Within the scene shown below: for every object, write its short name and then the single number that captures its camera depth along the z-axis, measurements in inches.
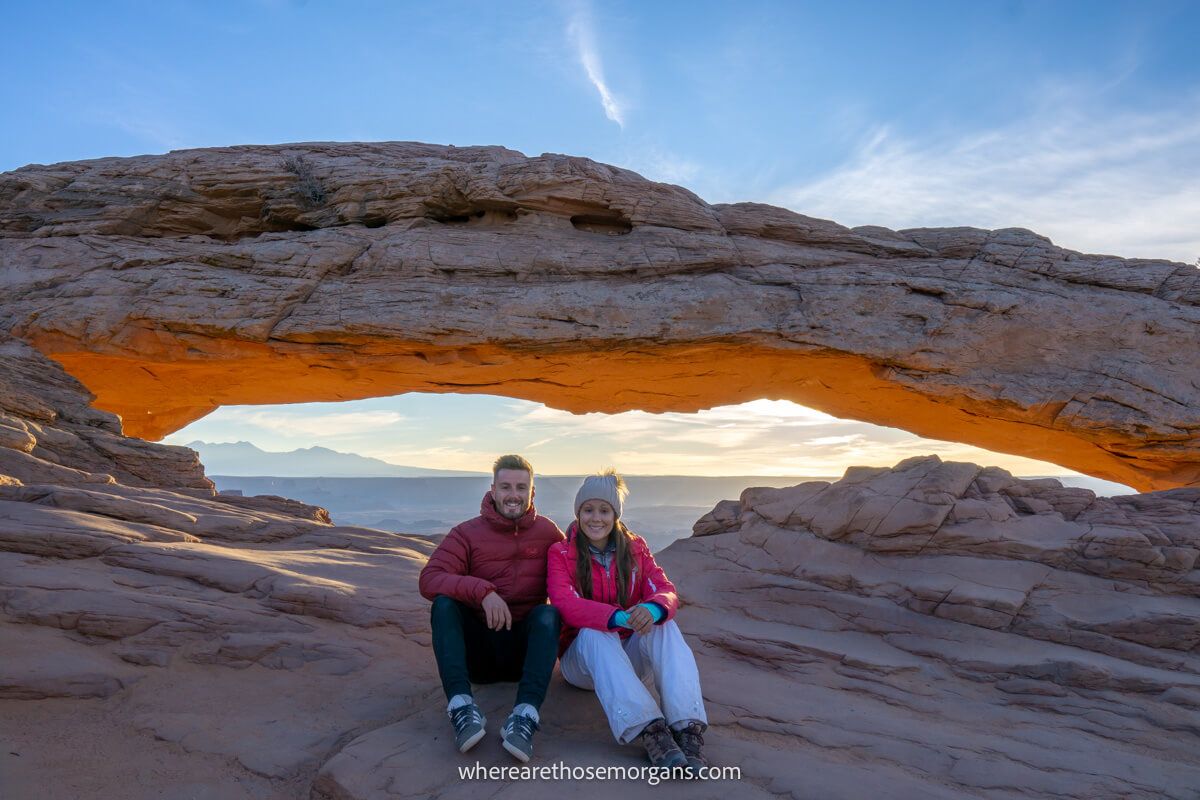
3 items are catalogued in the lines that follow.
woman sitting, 181.3
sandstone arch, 572.4
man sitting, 197.0
